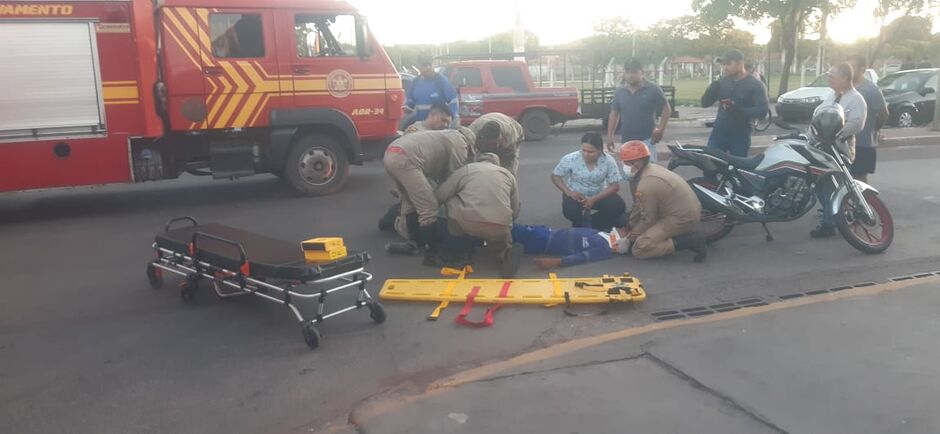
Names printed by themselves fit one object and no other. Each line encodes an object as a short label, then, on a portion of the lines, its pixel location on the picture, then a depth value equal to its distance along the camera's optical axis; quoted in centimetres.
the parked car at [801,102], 2058
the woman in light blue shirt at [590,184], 754
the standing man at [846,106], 755
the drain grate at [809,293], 596
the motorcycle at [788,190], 699
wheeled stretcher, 501
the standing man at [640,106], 888
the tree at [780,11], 2731
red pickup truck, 1698
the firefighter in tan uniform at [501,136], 733
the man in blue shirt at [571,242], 700
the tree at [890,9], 2920
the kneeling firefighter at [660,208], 682
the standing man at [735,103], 818
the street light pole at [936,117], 1647
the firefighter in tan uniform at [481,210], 650
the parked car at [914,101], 1947
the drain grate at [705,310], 557
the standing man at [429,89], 1088
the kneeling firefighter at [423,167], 682
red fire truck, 891
